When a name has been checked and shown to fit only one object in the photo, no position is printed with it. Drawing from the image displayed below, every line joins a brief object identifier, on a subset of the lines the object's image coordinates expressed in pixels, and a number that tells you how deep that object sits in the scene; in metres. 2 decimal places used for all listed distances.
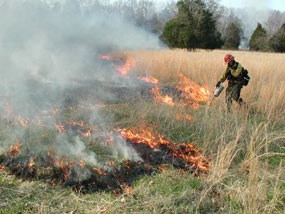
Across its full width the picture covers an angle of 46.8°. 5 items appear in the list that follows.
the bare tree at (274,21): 62.71
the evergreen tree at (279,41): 35.53
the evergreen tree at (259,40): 38.67
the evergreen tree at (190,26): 26.95
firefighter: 7.89
